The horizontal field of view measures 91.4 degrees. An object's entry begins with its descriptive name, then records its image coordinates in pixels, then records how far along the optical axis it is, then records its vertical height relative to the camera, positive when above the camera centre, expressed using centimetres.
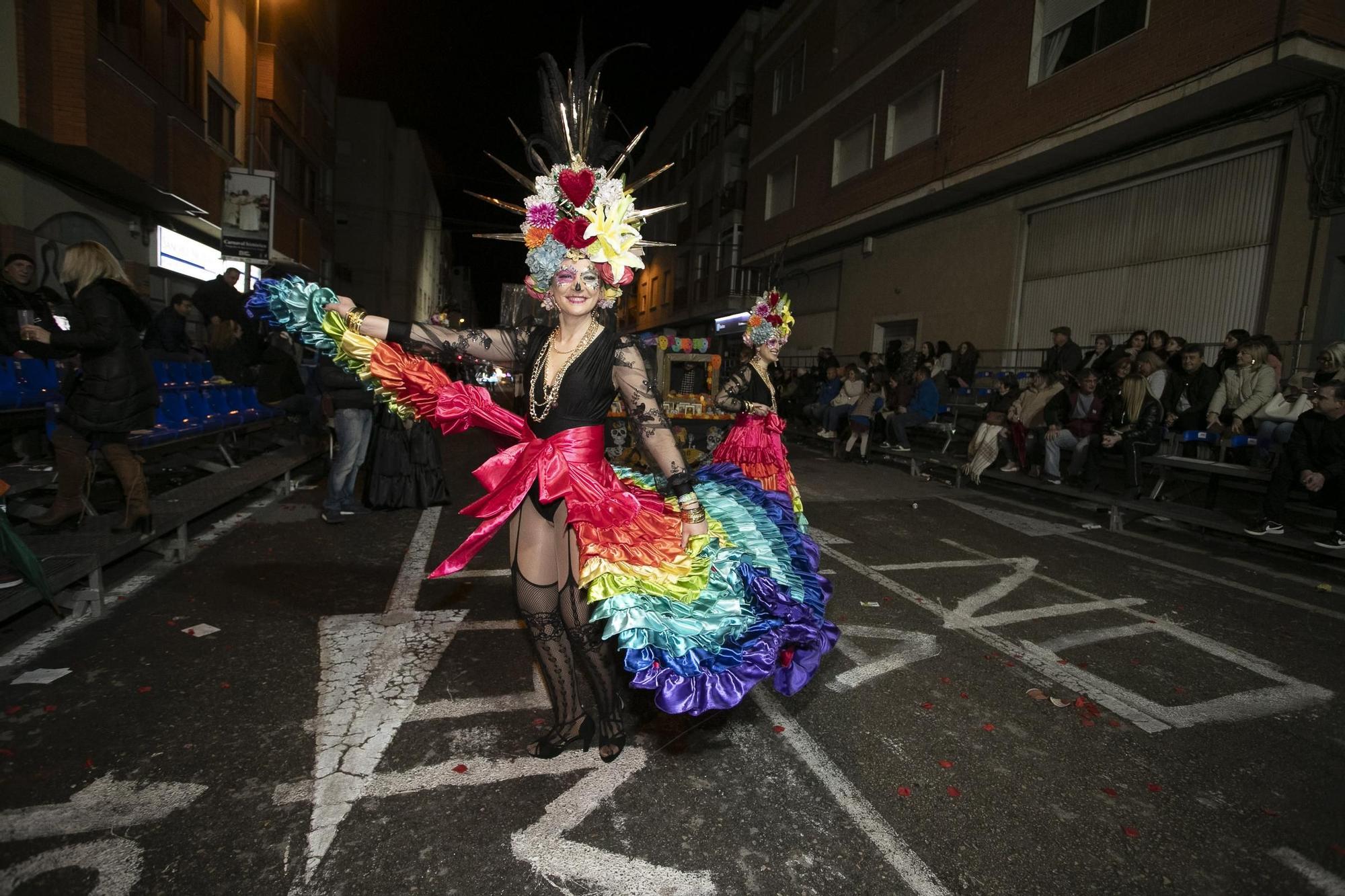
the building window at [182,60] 1422 +667
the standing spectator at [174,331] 981 +39
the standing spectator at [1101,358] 1038 +101
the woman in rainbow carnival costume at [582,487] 274 -44
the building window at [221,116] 1653 +636
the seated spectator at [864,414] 1328 -21
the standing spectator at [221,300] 1059 +97
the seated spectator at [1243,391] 793 +48
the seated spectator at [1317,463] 643 -28
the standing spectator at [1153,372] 888 +71
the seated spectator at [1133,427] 862 -6
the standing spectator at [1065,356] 1123 +108
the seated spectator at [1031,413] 996 +4
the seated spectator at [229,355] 1016 +8
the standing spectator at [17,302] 668 +45
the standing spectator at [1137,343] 1009 +124
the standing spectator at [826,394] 1577 +19
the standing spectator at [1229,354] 886 +103
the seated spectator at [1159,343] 991 +123
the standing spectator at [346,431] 632 -62
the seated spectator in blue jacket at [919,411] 1325 -6
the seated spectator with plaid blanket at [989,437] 1037 -40
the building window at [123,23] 1195 +619
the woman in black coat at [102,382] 443 -22
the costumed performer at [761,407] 574 -10
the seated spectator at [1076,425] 912 -10
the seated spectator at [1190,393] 881 +45
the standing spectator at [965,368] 1413 +92
